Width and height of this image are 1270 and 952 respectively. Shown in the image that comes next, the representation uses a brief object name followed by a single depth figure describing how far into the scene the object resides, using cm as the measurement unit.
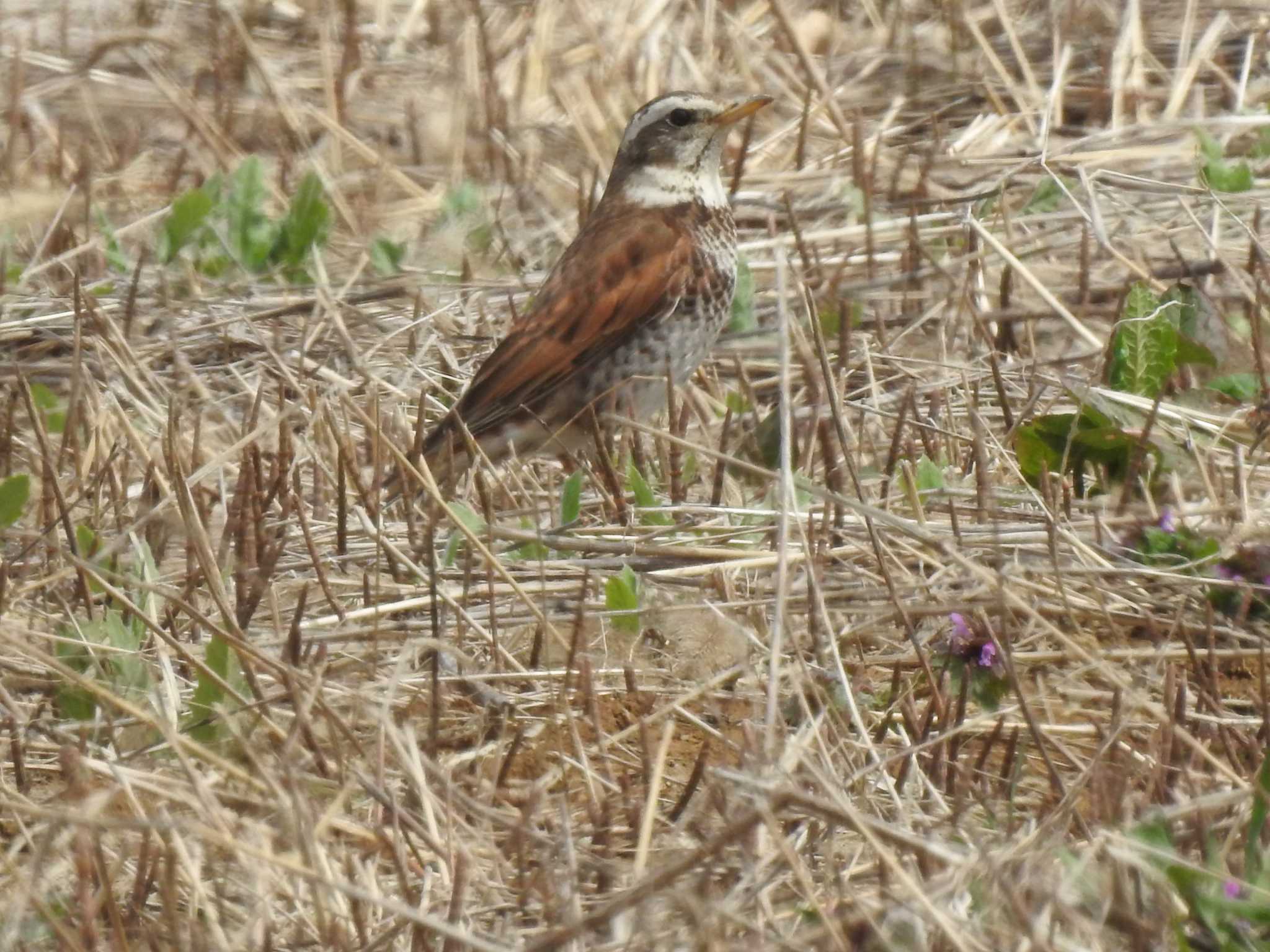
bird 1175
